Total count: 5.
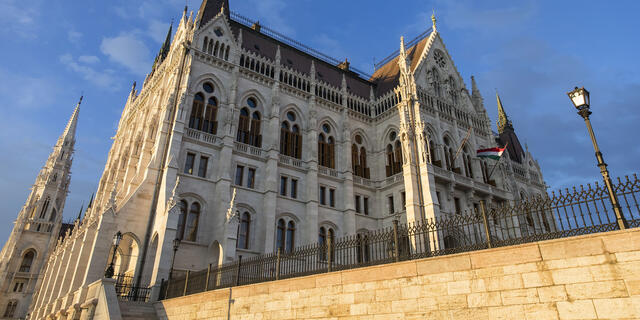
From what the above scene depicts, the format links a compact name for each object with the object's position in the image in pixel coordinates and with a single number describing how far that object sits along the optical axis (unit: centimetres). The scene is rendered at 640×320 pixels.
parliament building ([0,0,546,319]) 2411
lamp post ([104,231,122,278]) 1773
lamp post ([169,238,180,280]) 1970
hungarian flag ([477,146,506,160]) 3228
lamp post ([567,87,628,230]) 881
